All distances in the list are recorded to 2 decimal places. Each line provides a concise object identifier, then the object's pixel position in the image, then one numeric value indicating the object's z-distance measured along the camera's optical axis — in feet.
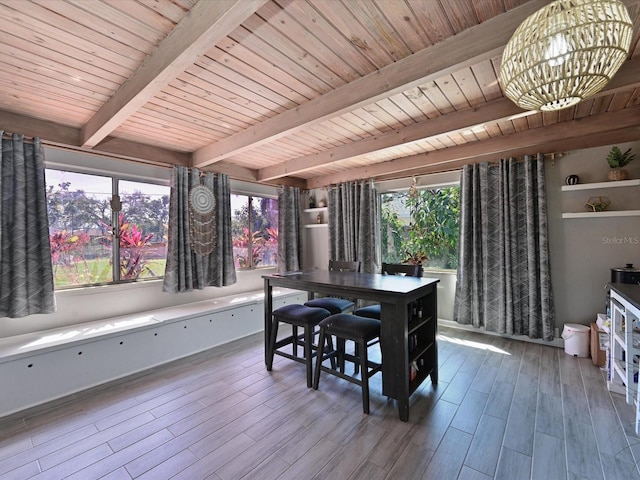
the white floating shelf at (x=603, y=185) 9.19
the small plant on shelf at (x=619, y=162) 9.36
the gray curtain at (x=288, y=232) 16.15
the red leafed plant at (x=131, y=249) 10.68
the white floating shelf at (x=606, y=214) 9.31
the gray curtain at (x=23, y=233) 8.01
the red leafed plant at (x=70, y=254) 9.26
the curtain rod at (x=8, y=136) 8.00
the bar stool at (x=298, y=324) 8.19
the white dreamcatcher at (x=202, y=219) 12.08
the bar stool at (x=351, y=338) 6.93
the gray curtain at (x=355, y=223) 14.93
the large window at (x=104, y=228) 9.39
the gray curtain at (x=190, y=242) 11.46
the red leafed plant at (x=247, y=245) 14.76
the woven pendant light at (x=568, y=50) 3.15
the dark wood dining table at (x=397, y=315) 6.59
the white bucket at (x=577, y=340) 9.70
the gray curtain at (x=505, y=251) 10.66
